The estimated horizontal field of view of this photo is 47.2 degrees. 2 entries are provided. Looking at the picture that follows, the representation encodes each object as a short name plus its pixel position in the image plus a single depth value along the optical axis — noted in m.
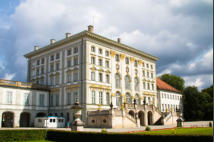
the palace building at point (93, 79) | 42.31
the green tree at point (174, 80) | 86.12
